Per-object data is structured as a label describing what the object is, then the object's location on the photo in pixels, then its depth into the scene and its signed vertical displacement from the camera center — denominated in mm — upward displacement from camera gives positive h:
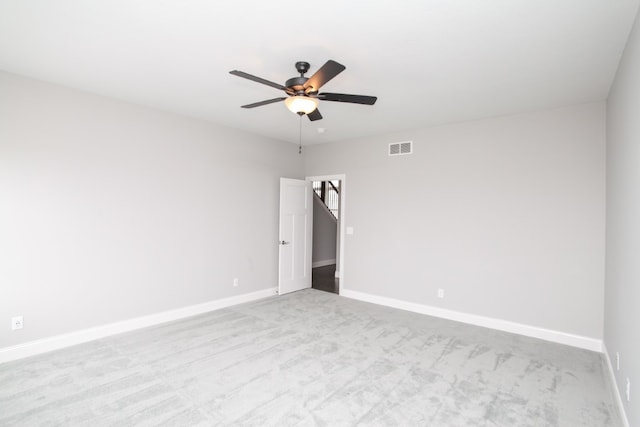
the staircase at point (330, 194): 8898 +606
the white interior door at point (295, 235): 5668 -355
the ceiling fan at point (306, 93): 2336 +973
